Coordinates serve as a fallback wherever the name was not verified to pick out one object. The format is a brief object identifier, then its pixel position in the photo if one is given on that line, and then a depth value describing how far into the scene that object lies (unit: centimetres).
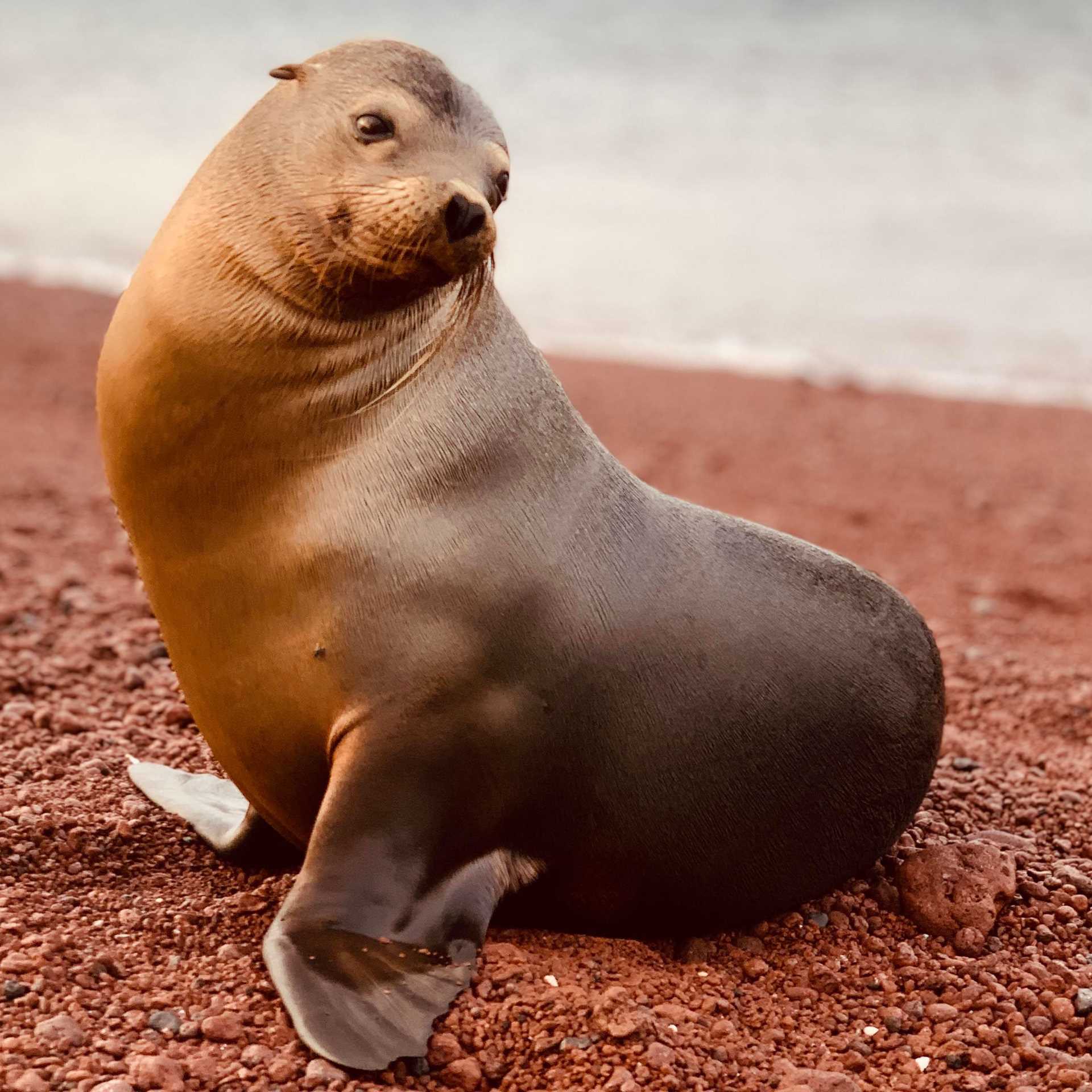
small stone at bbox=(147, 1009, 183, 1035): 266
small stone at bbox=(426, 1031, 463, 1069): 266
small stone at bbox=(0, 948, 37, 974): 275
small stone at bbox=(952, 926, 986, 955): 326
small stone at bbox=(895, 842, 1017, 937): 332
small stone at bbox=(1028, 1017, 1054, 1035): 298
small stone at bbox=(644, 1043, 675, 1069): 267
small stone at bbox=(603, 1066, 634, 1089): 261
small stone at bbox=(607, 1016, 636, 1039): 271
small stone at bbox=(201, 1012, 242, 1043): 264
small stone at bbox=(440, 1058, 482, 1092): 263
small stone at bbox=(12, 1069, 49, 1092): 241
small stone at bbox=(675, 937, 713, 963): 316
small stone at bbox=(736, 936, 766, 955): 321
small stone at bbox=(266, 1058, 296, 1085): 255
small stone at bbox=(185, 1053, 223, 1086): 253
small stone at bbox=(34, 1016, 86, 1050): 256
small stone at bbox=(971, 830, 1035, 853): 371
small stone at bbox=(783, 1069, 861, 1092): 267
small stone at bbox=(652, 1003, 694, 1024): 280
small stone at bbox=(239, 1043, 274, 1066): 259
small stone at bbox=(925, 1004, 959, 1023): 299
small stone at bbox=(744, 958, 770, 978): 312
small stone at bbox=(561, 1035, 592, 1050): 269
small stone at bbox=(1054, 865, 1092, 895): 353
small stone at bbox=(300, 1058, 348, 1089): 255
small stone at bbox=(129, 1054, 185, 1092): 248
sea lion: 276
